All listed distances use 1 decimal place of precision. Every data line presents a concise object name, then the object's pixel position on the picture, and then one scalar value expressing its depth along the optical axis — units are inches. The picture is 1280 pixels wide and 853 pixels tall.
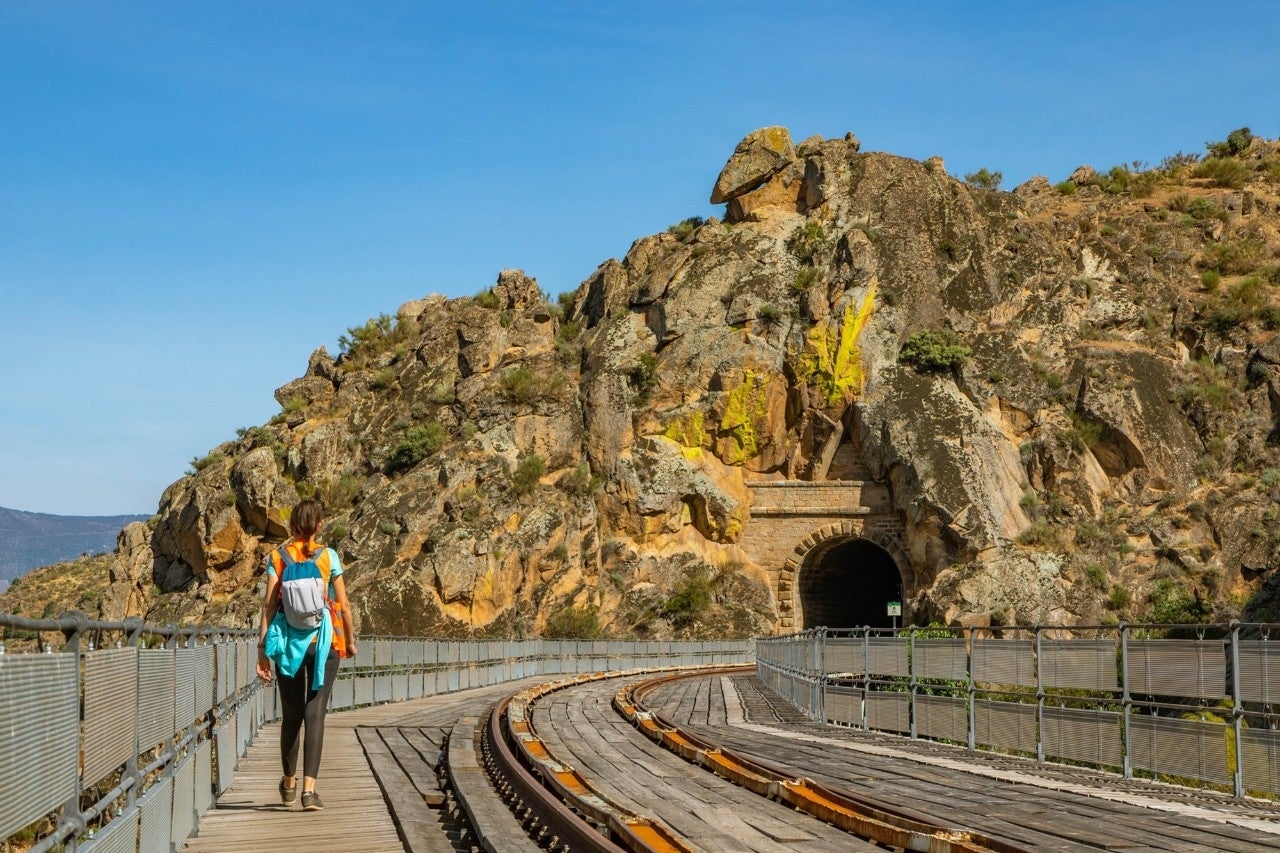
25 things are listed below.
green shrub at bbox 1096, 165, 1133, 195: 2691.9
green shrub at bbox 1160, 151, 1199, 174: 2834.6
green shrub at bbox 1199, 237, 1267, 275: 2362.2
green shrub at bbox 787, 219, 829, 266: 2266.2
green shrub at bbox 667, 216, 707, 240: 2416.5
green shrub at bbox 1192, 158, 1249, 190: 2738.7
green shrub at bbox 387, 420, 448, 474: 2113.7
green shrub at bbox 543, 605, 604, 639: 1915.6
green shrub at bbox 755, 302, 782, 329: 2172.7
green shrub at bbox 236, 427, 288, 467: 2204.7
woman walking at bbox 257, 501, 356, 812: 365.1
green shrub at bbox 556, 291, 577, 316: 2551.7
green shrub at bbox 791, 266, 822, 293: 2207.2
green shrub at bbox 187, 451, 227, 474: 2324.3
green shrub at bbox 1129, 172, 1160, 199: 2669.8
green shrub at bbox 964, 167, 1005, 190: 2797.7
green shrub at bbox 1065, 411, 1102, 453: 2059.5
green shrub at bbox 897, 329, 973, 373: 2110.0
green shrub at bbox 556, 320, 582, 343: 2395.4
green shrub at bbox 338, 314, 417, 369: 2501.2
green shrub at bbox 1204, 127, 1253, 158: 2967.5
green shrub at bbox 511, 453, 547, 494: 2031.3
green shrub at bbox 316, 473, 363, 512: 2118.6
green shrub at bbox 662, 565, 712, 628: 1978.3
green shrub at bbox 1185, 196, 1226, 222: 2492.6
